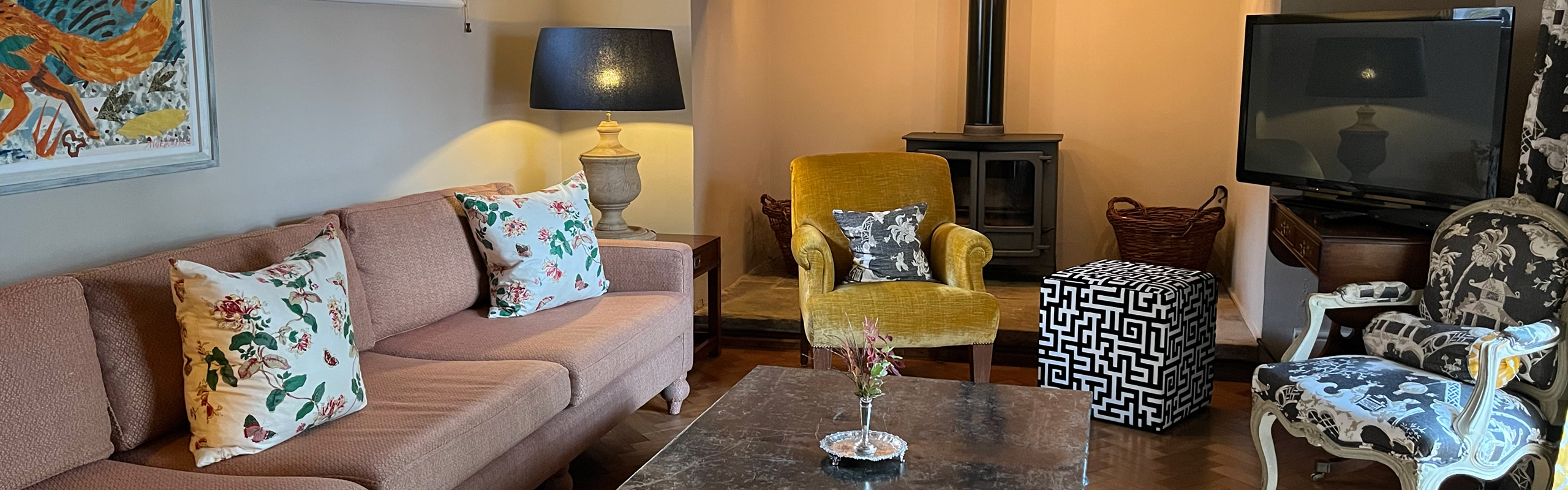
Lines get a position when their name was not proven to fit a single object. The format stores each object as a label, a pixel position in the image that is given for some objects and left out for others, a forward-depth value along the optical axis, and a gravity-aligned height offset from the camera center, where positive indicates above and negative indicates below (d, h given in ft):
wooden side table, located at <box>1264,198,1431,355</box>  10.42 -1.26
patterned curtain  9.02 -0.07
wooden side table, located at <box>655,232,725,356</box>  13.23 -1.94
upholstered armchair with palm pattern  8.02 -1.96
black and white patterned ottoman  11.20 -2.22
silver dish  7.28 -2.11
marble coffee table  7.05 -2.16
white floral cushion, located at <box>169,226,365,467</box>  7.07 -1.58
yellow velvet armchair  11.67 -1.83
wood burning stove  16.37 -0.89
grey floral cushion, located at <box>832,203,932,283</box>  12.32 -1.45
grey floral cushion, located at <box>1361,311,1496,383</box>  8.75 -1.78
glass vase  7.33 -2.07
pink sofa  6.72 -1.93
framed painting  7.57 +0.07
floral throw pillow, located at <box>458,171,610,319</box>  10.57 -1.31
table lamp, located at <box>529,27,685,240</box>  12.46 +0.37
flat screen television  10.35 +0.06
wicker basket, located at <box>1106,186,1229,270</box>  15.85 -1.70
